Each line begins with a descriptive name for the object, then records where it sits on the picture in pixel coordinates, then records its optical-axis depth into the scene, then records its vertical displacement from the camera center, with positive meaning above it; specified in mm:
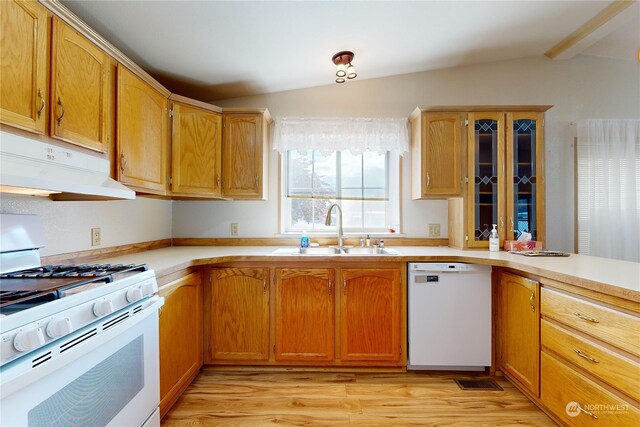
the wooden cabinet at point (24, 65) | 1094 +591
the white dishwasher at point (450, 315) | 2145 -704
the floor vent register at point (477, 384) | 2033 -1163
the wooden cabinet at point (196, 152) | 2244 +506
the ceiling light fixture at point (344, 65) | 2281 +1224
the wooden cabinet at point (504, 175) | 2441 +350
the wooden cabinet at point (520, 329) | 1735 -715
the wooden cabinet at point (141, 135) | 1701 +518
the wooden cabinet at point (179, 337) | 1661 -753
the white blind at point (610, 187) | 2660 +277
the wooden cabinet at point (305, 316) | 2184 -731
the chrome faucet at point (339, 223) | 2546 -54
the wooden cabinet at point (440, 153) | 2467 +536
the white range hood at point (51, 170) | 1028 +188
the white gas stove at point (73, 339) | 807 -405
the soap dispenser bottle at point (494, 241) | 2385 -191
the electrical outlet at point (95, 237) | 1877 -136
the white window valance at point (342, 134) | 2764 +773
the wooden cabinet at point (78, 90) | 1304 +606
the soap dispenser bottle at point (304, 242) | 2604 -222
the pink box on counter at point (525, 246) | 2358 -226
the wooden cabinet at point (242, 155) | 2477 +513
